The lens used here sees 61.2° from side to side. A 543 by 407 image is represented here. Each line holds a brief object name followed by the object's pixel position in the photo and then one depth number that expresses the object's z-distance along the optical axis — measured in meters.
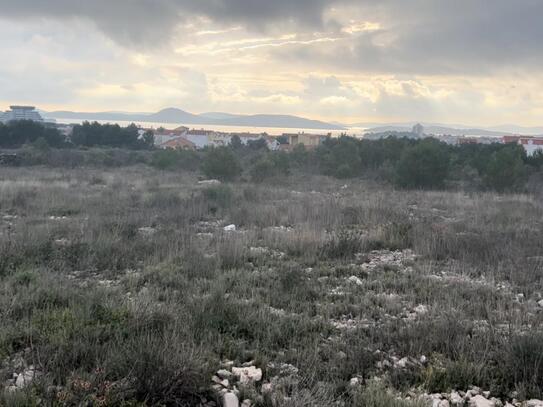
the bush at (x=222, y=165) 25.75
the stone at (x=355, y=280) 6.37
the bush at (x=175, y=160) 33.41
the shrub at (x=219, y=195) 14.83
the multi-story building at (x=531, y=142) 53.46
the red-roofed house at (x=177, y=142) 64.69
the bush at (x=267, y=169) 26.00
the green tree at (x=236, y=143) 56.10
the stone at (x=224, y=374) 3.59
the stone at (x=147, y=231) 9.54
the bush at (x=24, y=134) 44.84
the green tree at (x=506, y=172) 22.50
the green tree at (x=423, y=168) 23.50
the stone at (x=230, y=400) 3.16
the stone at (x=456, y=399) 3.28
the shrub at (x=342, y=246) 8.17
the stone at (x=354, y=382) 3.51
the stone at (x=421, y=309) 5.09
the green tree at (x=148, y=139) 55.50
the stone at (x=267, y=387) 3.32
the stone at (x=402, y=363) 3.84
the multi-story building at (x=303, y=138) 70.80
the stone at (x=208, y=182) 22.82
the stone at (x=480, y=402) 3.26
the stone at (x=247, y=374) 3.53
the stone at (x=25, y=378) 3.14
